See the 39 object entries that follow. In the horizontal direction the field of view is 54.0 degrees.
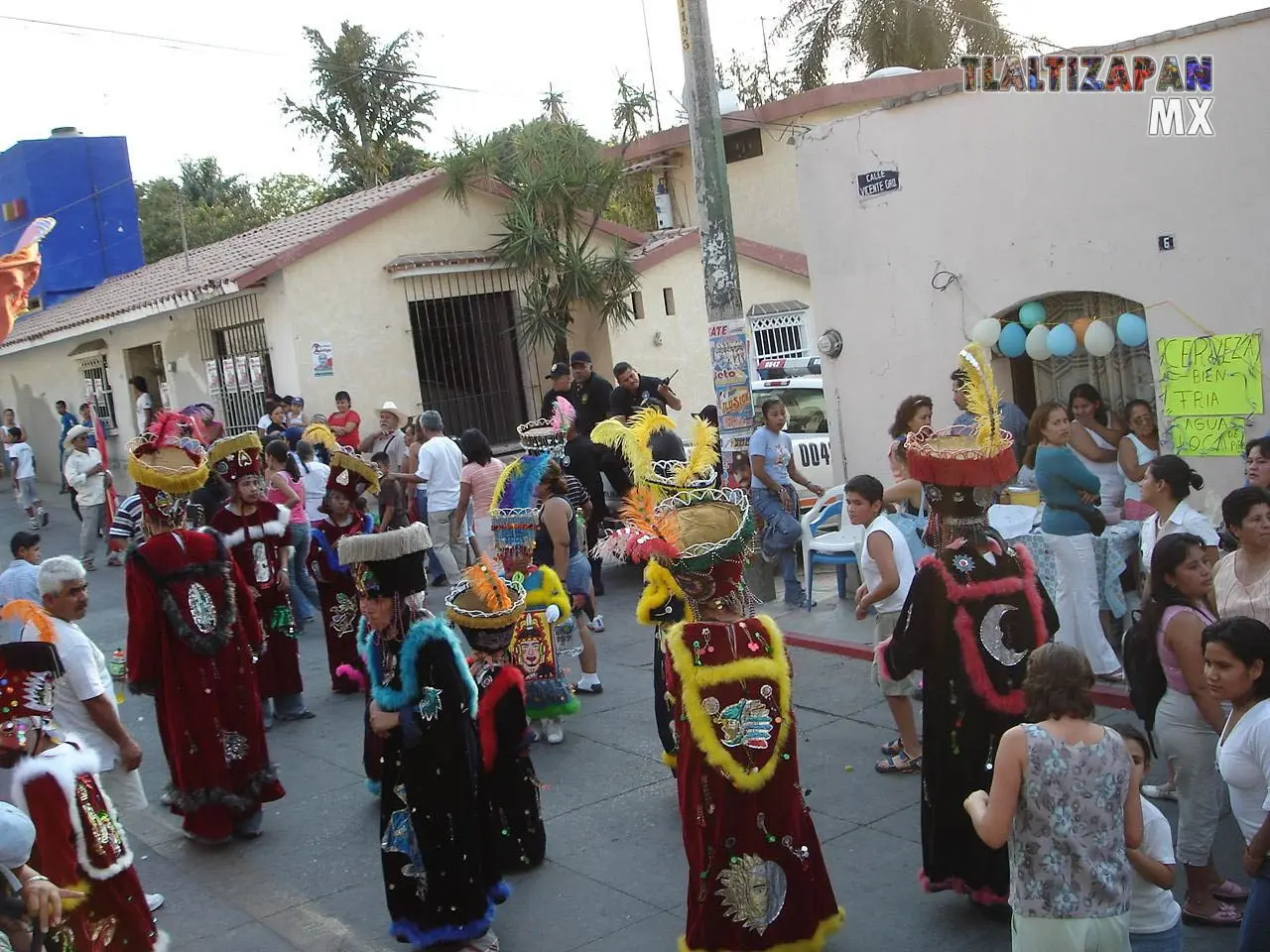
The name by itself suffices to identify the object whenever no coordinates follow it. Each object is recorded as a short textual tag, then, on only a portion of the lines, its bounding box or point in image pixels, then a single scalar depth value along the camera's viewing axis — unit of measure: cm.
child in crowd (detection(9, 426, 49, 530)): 1889
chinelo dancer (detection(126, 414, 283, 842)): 646
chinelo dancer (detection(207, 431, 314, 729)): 863
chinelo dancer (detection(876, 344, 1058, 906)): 484
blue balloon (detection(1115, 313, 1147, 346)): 945
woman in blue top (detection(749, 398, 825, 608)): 1024
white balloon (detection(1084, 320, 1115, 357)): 966
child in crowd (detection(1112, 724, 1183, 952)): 375
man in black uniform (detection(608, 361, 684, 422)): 1188
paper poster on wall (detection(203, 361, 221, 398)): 1881
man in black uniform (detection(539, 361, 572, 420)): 1220
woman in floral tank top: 348
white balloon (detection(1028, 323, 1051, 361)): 1008
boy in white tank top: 652
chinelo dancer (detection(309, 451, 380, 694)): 916
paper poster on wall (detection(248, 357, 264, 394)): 1756
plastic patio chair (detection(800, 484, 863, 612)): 997
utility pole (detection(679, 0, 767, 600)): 966
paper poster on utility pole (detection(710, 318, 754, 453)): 998
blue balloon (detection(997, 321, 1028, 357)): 1037
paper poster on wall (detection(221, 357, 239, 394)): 1836
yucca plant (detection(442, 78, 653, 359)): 1762
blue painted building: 2594
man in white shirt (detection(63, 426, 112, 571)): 1563
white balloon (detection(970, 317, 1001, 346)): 1045
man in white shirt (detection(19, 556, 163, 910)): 521
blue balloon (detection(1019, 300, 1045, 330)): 1028
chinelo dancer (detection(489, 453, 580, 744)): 755
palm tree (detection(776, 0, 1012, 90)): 2588
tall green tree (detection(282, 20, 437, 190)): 3434
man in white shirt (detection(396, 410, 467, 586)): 1228
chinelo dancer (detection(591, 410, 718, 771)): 480
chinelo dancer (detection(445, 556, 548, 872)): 574
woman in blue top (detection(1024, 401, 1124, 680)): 746
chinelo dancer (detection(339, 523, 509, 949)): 496
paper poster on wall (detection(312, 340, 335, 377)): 1684
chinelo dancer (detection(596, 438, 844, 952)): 449
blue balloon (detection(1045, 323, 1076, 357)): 987
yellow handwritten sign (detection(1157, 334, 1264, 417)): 885
